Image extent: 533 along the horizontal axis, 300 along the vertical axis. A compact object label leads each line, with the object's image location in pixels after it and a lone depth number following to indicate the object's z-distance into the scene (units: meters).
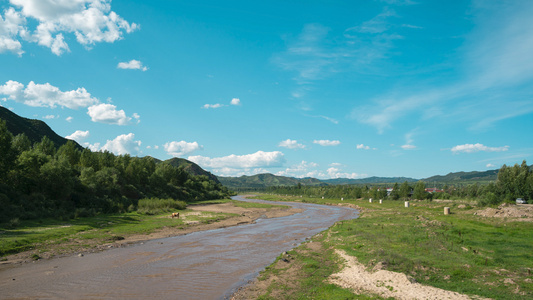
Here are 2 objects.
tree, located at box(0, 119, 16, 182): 42.29
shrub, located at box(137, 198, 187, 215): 61.11
